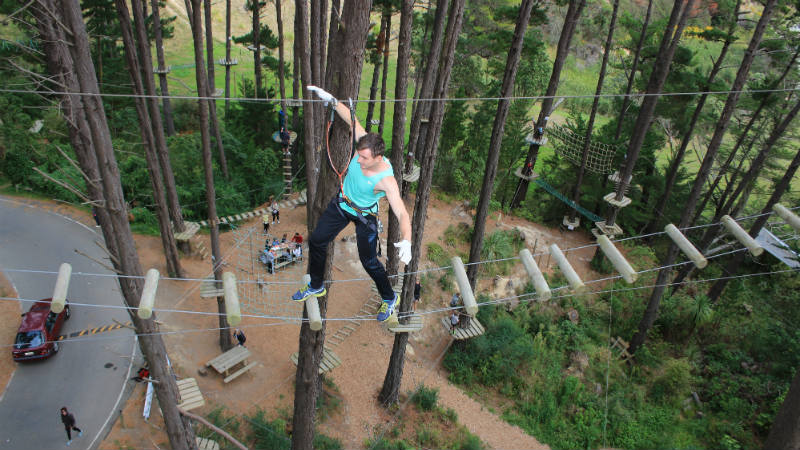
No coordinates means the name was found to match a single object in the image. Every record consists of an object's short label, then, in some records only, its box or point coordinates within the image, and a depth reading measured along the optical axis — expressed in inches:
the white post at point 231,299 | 157.2
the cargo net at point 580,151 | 698.2
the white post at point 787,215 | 221.6
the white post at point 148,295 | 155.7
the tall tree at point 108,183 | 206.7
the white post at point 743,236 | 209.3
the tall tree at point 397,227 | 393.2
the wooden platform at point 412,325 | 352.4
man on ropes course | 151.6
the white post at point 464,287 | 177.0
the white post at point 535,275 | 180.4
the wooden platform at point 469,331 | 470.9
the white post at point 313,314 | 171.8
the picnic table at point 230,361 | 412.2
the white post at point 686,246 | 199.5
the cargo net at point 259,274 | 463.5
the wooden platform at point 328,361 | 394.0
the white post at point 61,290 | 158.6
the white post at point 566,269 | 186.1
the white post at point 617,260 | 185.6
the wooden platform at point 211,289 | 393.5
